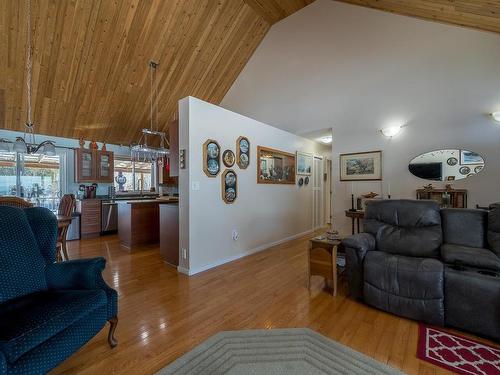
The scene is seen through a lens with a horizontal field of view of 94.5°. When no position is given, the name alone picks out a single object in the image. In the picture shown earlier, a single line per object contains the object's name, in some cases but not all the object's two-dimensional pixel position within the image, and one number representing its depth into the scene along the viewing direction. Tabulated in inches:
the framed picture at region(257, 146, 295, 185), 176.1
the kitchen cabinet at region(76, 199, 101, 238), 214.5
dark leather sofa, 74.2
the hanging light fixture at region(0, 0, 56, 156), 119.5
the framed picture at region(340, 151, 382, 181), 180.2
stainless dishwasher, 229.5
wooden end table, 101.8
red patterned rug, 60.8
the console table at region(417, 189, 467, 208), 145.1
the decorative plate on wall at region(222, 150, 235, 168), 144.9
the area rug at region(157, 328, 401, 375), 60.0
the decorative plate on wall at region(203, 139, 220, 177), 133.6
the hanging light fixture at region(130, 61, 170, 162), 176.6
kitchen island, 179.8
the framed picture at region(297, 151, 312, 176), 222.7
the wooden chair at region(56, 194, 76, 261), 134.2
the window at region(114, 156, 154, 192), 261.4
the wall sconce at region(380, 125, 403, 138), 168.9
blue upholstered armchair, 45.7
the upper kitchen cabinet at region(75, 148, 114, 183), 221.1
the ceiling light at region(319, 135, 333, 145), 243.9
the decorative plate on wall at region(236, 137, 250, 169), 155.2
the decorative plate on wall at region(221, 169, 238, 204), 144.9
